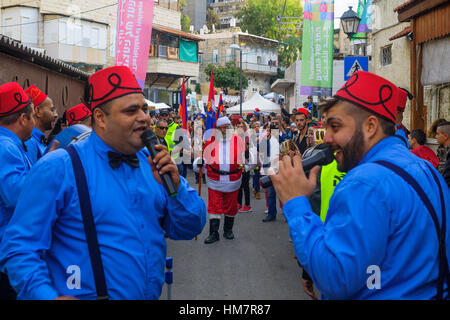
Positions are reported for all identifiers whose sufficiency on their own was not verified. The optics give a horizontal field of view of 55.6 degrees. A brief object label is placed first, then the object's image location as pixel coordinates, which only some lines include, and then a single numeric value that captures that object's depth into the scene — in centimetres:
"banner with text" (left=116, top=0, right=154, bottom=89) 1098
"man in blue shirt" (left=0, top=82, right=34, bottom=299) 289
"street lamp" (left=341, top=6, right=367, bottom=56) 1103
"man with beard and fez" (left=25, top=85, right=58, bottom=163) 485
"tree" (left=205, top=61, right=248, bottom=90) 5156
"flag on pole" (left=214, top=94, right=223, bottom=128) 1015
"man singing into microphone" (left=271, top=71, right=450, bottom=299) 172
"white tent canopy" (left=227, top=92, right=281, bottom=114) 2898
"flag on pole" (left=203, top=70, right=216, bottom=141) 934
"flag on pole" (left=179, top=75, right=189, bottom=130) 1115
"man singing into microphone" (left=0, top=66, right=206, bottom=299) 197
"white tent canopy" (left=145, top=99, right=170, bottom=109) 2959
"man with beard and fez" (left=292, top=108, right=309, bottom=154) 797
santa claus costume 789
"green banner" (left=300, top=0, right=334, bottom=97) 1380
